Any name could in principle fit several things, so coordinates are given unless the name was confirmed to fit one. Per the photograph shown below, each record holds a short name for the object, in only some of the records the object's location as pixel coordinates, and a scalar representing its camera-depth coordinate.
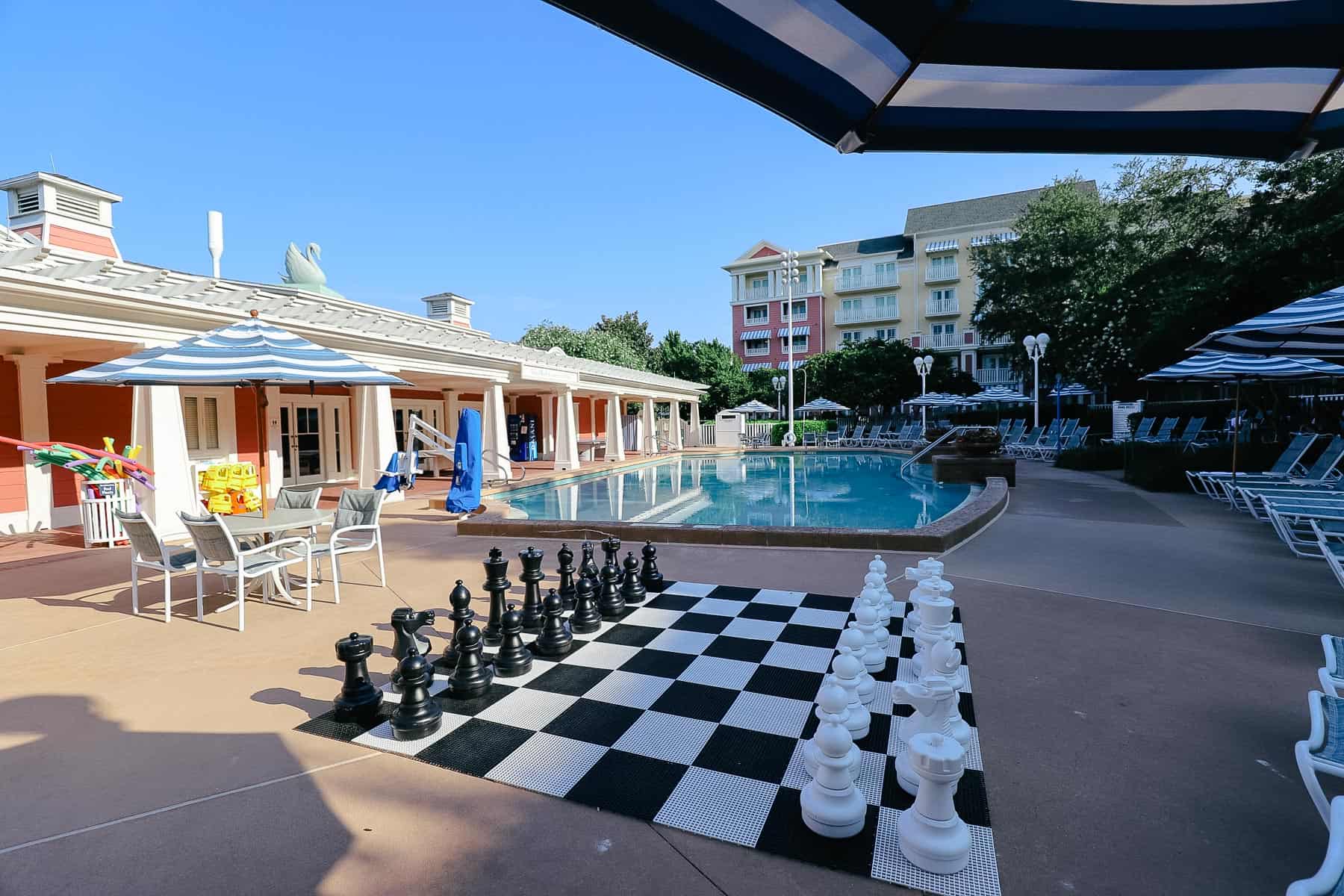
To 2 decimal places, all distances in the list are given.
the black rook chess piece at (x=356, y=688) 2.74
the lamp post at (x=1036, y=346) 18.92
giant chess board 1.99
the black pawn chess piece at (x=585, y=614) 3.84
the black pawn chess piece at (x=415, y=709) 2.57
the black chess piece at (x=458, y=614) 3.33
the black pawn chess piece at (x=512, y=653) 3.20
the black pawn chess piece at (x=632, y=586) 4.43
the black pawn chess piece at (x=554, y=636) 3.46
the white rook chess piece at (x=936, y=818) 1.80
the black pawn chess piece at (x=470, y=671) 2.93
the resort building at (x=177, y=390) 7.04
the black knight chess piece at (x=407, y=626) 3.08
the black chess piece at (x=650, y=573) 4.84
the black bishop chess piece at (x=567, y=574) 4.19
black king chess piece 3.71
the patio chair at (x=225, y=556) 4.08
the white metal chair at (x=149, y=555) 4.21
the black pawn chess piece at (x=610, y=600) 4.11
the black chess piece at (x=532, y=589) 3.87
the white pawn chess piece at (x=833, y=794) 1.94
